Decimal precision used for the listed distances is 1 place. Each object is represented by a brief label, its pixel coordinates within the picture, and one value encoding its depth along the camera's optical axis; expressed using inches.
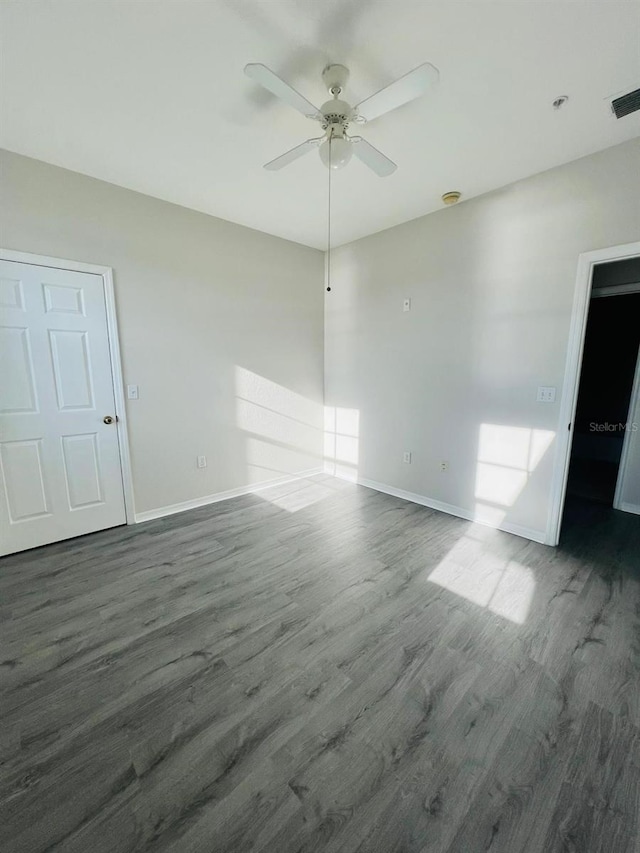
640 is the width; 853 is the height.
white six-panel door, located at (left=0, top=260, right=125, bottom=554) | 98.5
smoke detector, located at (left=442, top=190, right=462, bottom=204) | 112.5
